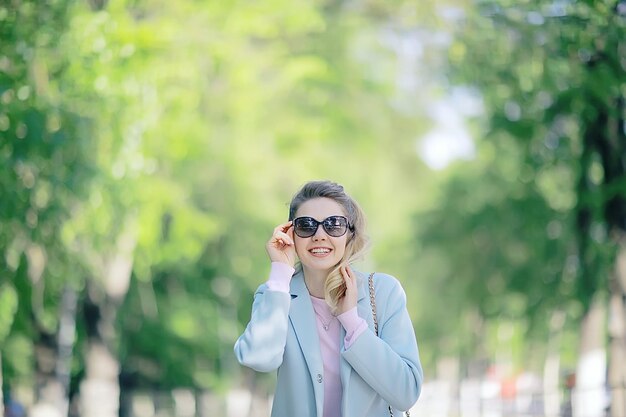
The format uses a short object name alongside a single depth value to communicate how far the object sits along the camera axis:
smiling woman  3.89
